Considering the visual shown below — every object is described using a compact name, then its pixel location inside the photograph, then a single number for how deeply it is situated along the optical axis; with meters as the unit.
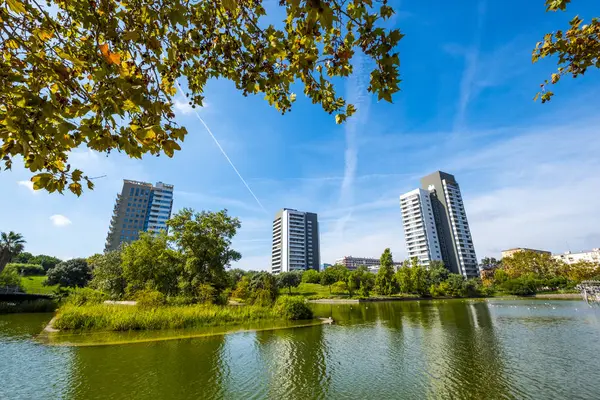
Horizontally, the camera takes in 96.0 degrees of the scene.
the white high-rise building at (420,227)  91.50
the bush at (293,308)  21.81
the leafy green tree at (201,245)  27.25
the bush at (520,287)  55.88
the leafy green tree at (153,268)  28.75
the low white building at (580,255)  141.65
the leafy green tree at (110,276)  33.16
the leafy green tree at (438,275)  59.48
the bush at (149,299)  19.80
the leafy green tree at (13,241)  40.07
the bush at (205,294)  23.91
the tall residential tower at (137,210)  88.75
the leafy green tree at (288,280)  67.27
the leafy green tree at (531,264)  73.50
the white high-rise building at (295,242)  113.19
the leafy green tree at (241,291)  32.22
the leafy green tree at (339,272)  61.79
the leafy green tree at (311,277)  72.90
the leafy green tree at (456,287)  55.09
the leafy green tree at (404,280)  51.58
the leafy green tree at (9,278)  37.03
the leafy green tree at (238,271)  71.96
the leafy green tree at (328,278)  65.75
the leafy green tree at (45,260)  74.36
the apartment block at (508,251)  146.55
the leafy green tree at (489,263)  101.56
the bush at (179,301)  22.22
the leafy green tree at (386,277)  49.91
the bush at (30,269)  62.25
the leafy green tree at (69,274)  52.03
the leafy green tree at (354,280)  51.28
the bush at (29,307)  25.67
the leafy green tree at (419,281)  51.94
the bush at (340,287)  53.34
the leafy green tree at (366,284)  49.22
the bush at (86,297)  22.25
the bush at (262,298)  23.54
